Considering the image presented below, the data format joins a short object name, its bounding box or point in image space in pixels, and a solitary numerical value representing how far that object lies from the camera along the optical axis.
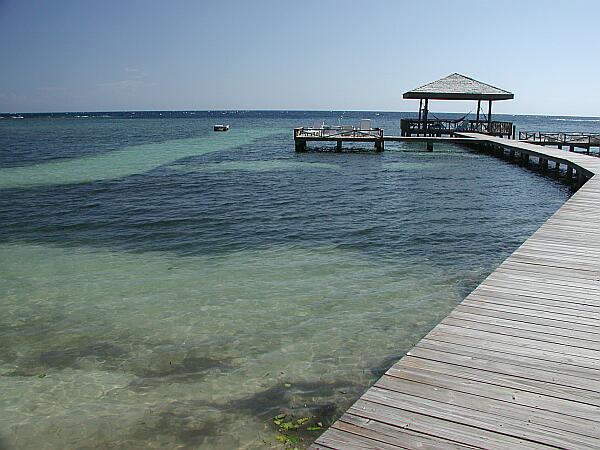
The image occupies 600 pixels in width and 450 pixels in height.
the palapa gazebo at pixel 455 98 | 32.28
